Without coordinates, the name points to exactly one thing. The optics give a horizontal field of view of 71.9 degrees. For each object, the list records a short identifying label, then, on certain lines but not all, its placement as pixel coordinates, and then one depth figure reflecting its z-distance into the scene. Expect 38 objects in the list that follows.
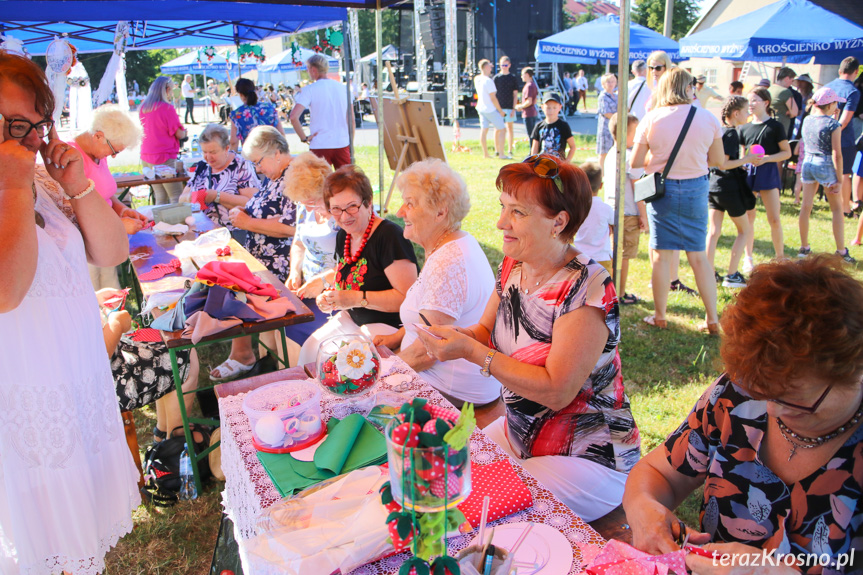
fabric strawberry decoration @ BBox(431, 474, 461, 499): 0.98
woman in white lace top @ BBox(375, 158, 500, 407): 2.52
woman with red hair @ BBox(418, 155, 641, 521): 1.78
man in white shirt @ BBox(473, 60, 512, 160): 12.12
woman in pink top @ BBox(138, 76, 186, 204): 7.52
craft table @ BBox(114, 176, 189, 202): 6.32
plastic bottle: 2.81
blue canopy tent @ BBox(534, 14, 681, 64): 9.59
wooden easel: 7.22
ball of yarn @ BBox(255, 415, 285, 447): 1.69
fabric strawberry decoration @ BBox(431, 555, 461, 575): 1.01
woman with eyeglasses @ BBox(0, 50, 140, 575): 1.61
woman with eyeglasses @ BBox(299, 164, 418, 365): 2.95
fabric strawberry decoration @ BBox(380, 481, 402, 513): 1.07
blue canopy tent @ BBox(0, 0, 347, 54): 5.91
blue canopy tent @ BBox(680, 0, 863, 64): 7.73
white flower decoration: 1.87
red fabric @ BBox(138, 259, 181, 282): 3.51
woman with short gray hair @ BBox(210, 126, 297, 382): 4.11
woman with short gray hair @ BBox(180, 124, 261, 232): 4.87
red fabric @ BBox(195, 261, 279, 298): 2.85
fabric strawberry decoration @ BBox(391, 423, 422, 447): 0.98
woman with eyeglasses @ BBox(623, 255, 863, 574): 1.11
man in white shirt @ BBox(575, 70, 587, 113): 22.50
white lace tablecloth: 1.37
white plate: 1.26
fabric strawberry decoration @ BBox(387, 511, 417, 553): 1.01
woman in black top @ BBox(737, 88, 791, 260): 5.52
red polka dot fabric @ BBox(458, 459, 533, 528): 1.43
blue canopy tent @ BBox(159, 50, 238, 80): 20.56
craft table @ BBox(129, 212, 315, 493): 2.66
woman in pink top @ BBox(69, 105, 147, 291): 4.12
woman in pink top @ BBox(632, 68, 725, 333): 4.08
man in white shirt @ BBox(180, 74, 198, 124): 20.45
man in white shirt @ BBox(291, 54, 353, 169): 7.62
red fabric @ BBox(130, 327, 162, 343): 2.88
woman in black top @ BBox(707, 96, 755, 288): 5.00
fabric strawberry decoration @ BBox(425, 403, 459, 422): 1.09
